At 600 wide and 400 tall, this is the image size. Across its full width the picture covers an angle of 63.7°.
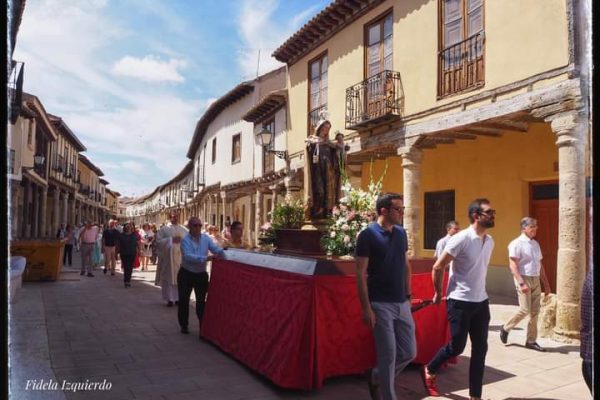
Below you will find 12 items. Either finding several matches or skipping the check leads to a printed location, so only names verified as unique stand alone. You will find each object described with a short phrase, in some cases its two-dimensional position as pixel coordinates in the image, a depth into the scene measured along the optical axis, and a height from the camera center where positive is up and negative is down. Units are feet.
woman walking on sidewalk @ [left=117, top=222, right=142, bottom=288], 39.47 -2.58
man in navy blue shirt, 11.85 -1.78
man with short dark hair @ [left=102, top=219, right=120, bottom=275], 46.39 -2.34
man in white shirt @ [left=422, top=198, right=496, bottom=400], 13.20 -1.87
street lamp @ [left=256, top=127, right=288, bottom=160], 49.90 +8.67
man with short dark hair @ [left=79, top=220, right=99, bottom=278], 45.83 -2.53
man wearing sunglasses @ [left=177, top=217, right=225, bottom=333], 21.91 -2.13
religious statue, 19.76 +2.12
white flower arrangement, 16.46 +0.08
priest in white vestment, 30.22 -2.23
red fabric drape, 13.79 -3.33
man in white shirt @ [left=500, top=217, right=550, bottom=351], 20.51 -2.21
